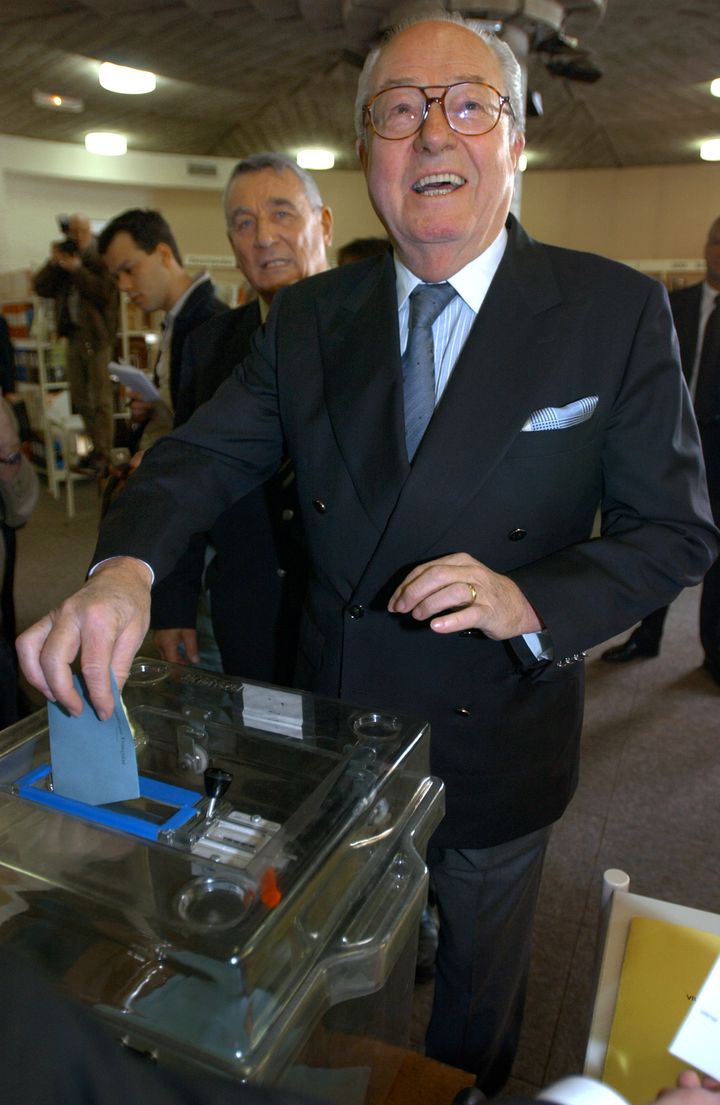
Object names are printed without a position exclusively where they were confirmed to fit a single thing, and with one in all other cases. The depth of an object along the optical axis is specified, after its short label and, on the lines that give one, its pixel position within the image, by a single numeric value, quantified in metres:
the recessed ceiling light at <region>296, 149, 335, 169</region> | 8.77
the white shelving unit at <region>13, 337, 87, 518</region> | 6.09
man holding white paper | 2.27
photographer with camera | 4.36
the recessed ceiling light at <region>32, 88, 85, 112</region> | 6.66
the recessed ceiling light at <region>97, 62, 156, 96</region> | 5.82
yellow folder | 0.70
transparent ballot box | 0.53
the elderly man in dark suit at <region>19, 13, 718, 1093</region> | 0.99
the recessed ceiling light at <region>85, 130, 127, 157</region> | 8.09
